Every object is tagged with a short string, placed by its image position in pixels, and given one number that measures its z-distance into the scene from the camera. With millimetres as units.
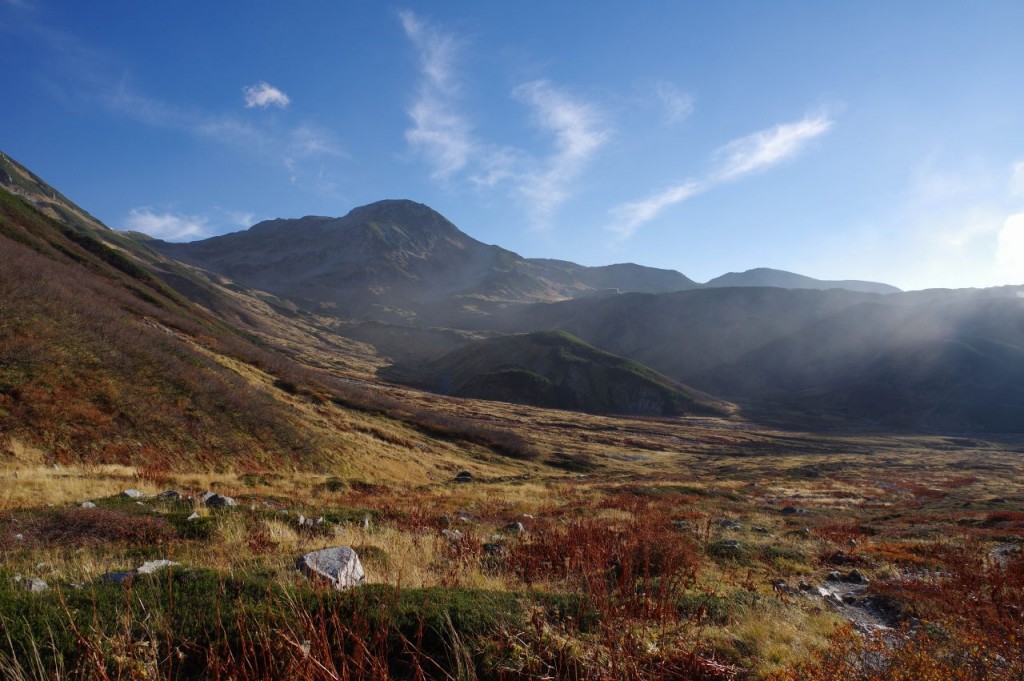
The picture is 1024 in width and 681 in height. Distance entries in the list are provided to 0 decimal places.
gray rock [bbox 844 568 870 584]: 12250
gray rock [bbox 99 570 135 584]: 5750
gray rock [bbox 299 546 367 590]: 6631
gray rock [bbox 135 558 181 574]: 6232
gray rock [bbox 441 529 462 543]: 12188
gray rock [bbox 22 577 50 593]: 5445
